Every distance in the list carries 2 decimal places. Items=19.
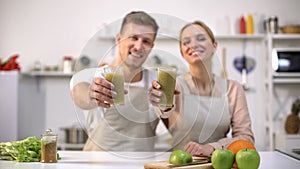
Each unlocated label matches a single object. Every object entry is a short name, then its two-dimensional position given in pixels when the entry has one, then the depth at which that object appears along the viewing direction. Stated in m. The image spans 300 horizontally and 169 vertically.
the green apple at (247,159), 1.37
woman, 1.77
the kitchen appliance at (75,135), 3.94
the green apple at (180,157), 1.46
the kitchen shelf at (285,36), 3.96
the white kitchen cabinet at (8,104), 3.79
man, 1.66
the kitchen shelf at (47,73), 4.09
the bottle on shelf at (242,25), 4.07
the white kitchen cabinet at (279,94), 3.92
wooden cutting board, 1.42
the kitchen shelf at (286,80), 3.95
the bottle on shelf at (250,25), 4.05
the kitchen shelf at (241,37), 4.04
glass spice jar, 1.60
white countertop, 1.54
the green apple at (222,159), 1.40
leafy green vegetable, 1.65
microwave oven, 3.91
